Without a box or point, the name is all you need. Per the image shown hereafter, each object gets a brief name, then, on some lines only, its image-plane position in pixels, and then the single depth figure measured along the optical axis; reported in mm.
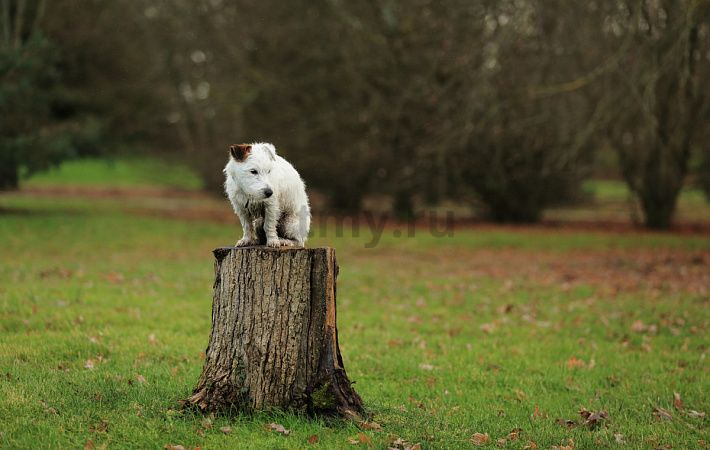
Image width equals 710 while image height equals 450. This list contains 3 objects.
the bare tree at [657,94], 24219
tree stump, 10562
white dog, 10578
